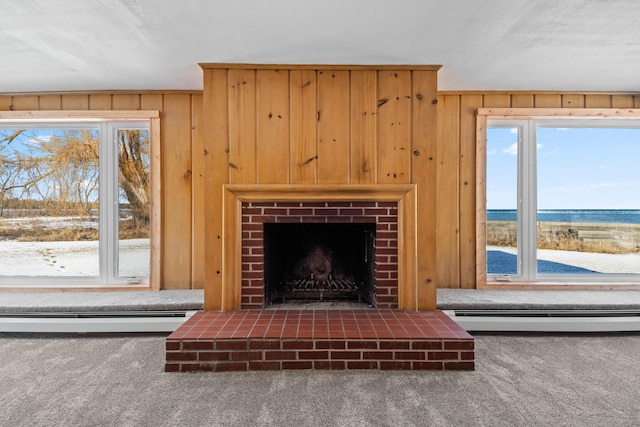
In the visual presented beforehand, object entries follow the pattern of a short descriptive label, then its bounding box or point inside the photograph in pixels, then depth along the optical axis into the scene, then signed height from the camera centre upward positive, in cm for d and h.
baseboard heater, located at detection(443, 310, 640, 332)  270 -90
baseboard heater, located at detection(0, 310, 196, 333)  270 -90
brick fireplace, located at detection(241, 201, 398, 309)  262 -11
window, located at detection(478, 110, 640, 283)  325 +38
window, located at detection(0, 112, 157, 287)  324 +22
